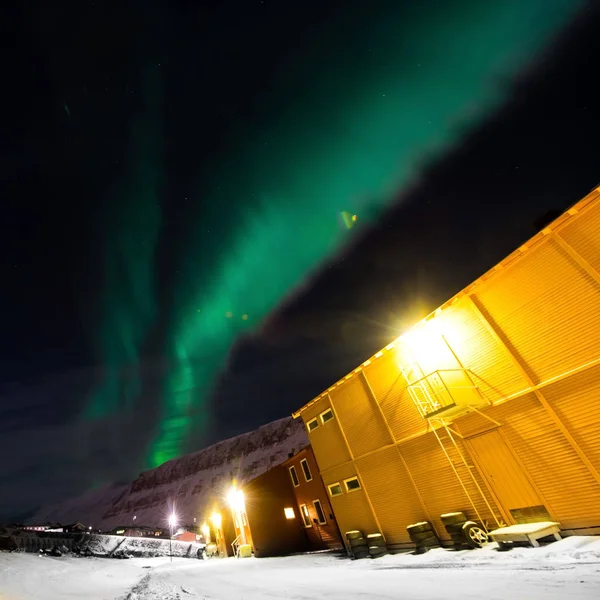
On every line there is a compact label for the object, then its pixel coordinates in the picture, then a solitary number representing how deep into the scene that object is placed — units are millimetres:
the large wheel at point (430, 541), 13695
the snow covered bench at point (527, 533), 9836
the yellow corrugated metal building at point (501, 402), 10289
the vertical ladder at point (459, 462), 12702
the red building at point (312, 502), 24031
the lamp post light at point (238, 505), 30969
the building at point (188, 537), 61688
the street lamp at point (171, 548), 43175
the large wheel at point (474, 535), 11891
